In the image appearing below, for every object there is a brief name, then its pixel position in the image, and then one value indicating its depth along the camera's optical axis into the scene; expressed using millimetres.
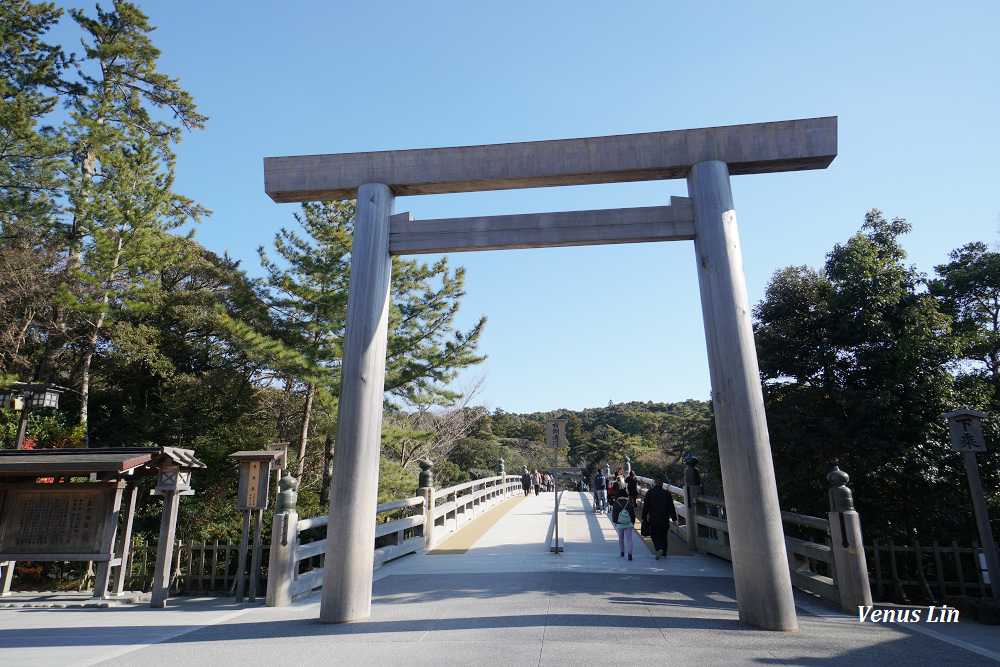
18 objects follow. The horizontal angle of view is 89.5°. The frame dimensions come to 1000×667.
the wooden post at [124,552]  7238
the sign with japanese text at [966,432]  6172
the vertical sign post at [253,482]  7004
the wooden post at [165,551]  6438
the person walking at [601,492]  16791
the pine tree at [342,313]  12781
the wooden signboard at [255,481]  7109
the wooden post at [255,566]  6391
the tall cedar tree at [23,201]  13047
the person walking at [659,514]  8250
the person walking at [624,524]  7949
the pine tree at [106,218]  13398
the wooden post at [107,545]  6789
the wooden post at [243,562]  6527
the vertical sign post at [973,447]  5965
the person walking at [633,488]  11008
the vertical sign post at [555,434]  9430
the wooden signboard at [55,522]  7039
